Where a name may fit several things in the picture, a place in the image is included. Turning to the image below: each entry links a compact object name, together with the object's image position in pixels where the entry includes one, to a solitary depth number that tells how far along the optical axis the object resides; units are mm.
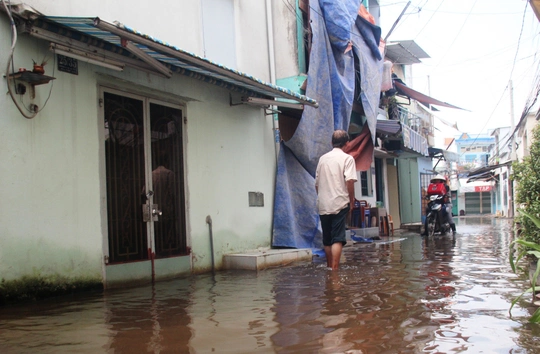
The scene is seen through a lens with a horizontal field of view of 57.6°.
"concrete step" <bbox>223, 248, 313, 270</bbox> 7207
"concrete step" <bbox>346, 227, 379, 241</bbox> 12781
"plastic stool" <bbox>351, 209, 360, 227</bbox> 13828
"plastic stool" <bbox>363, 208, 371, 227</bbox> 13971
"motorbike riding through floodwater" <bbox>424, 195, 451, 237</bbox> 13453
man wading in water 6477
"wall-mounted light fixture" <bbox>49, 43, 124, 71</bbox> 5082
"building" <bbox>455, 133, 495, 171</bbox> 56750
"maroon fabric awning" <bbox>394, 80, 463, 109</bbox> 15875
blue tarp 9039
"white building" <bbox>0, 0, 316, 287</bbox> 4742
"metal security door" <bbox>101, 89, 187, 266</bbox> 5891
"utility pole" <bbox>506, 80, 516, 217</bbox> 33759
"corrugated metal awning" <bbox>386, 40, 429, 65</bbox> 19858
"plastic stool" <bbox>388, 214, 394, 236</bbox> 15539
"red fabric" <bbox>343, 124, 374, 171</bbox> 11258
